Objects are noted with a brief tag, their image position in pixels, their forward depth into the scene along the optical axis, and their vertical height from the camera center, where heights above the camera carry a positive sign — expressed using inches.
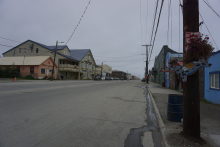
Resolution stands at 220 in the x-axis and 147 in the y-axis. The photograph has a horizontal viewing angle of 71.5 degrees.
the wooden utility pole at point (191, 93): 147.8 -14.9
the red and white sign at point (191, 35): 146.4 +41.7
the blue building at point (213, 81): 350.2 -6.2
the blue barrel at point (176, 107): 221.3 -42.5
